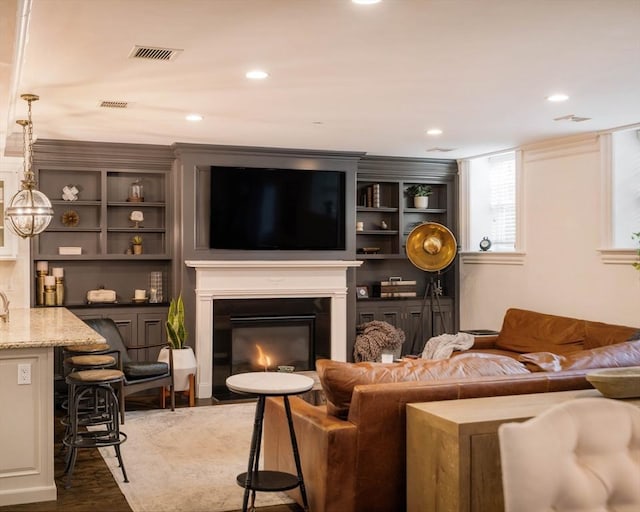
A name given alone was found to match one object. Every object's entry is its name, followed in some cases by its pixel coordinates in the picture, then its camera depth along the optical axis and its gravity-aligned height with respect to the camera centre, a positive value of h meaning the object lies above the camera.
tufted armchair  1.91 -0.53
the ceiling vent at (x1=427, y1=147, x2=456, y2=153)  7.78 +1.14
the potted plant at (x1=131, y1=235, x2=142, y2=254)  7.65 +0.14
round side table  3.57 -0.83
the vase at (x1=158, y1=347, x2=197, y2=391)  6.86 -0.99
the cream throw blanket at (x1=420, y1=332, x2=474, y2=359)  6.97 -0.84
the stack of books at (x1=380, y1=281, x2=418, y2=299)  8.52 -0.36
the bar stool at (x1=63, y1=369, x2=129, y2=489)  4.69 -1.07
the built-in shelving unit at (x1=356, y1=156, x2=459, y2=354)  8.46 +0.25
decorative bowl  3.38 -0.58
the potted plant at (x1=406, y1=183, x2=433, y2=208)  8.58 +0.74
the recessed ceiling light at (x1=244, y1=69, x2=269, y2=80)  4.52 +1.14
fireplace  7.39 -0.29
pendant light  5.17 +0.34
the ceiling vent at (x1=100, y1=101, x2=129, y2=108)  5.43 +1.14
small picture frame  8.45 -0.39
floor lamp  7.97 +0.12
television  7.54 +0.51
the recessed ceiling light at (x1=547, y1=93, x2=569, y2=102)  5.16 +1.13
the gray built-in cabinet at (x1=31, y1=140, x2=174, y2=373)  7.35 +0.31
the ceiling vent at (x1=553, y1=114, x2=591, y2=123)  5.91 +1.12
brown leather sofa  3.52 -0.75
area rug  4.29 -1.39
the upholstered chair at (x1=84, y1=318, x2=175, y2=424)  6.30 -0.96
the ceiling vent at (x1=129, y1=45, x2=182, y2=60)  4.03 +1.14
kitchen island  4.19 -0.91
